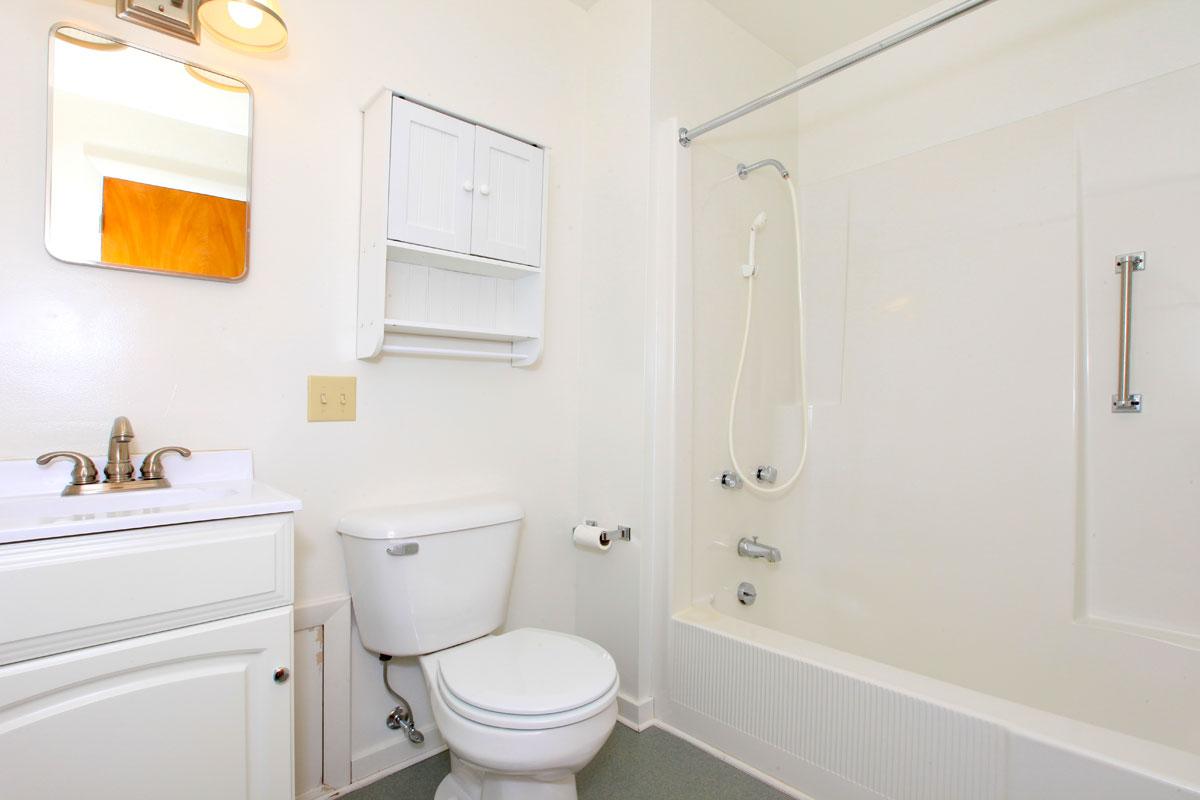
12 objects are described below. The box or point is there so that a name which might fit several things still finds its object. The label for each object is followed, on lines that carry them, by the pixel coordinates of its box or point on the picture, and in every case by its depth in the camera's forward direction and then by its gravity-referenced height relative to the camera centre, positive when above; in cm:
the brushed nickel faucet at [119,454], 116 -11
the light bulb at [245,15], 128 +83
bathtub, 107 -69
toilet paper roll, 181 -41
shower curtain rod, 125 +83
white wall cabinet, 145 +43
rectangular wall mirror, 117 +49
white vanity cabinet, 85 -42
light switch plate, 147 +0
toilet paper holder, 182 -40
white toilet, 115 -57
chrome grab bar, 156 +21
